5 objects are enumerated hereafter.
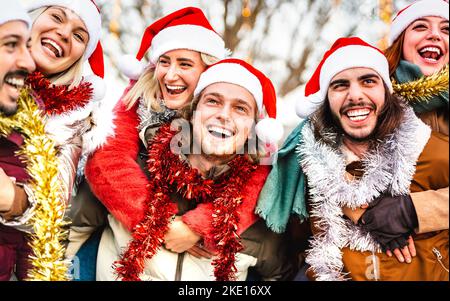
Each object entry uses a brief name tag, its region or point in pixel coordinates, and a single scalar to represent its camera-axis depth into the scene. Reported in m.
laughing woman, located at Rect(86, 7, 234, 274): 2.23
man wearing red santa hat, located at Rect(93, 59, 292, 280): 2.20
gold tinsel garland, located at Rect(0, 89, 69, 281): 2.18
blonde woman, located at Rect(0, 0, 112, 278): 2.24
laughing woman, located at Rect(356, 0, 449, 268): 2.11
